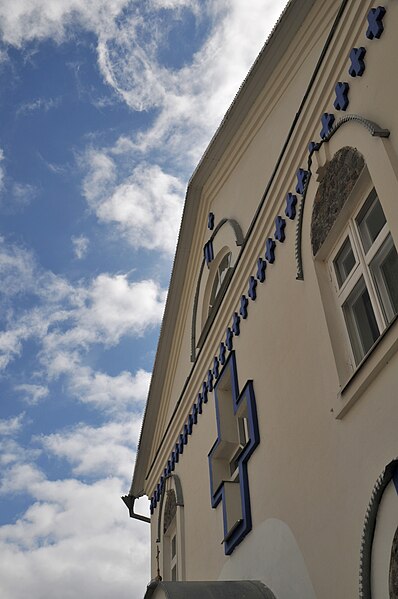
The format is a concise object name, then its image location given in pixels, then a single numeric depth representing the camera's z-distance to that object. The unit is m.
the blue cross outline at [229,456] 6.90
